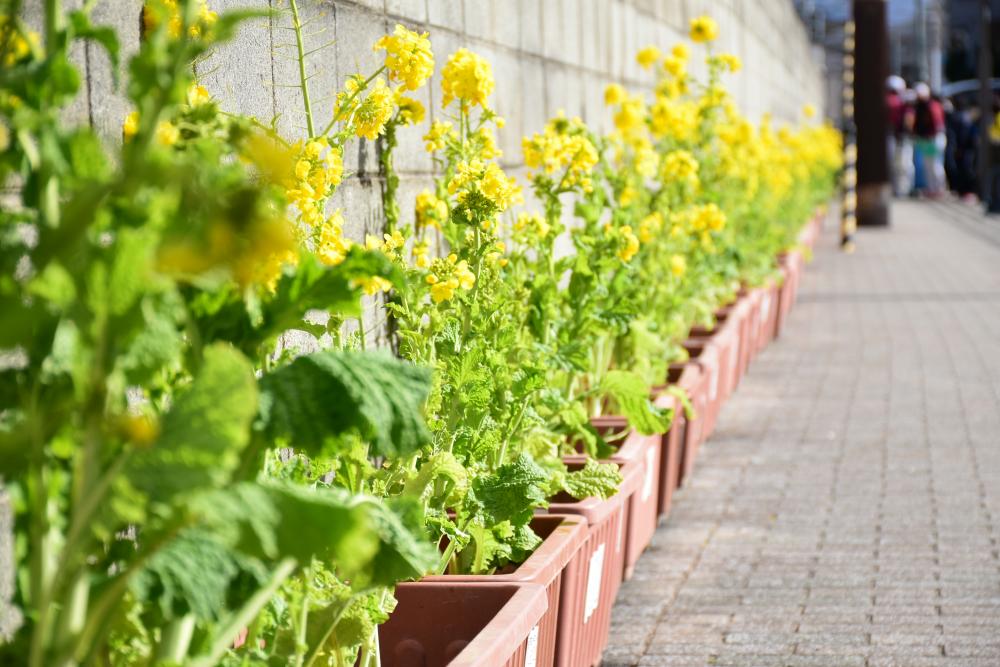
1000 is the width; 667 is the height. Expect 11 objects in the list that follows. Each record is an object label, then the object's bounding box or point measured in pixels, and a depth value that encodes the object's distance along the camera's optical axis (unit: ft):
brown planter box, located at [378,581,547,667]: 8.11
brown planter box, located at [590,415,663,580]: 12.47
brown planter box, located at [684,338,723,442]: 17.95
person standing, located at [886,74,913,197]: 89.35
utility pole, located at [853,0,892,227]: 60.80
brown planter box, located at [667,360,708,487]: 16.35
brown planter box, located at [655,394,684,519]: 15.31
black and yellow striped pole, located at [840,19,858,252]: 53.16
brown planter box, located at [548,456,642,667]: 9.53
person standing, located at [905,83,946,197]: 82.48
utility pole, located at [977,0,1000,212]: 76.13
